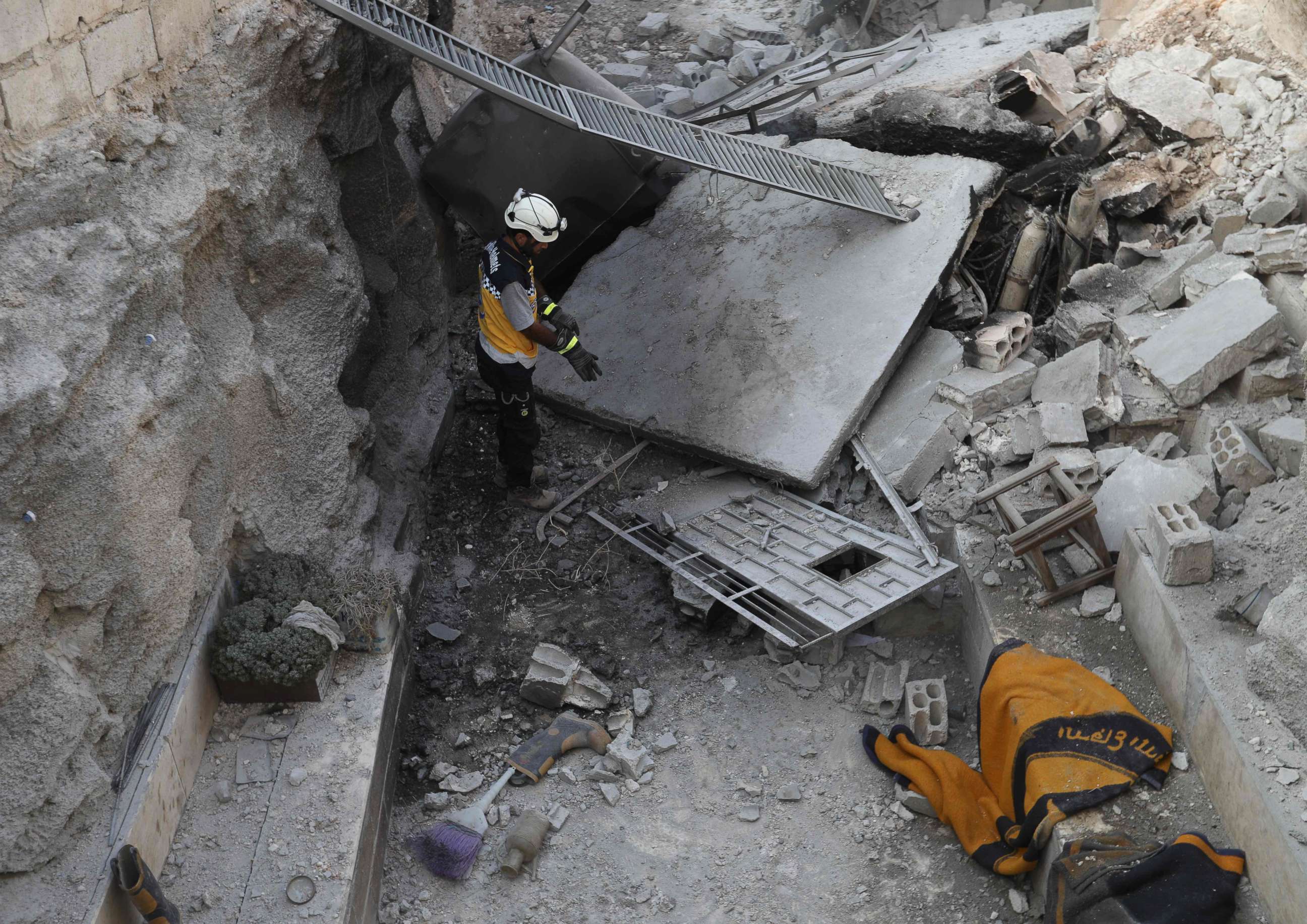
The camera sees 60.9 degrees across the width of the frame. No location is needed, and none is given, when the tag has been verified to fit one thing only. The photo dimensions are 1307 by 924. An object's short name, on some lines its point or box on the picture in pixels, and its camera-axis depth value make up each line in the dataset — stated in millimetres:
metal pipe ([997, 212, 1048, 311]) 6707
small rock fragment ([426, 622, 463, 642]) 5762
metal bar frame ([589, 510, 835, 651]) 5066
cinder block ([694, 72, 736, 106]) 10258
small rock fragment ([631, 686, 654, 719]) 5344
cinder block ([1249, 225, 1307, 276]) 5629
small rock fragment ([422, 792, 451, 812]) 4883
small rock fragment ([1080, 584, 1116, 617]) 4898
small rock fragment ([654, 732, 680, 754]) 5133
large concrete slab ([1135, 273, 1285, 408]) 5363
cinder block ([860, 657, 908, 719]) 5164
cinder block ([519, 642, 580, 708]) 5297
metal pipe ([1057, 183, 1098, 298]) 6746
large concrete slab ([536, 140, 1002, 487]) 6195
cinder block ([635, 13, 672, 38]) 12320
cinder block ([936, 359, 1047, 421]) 6012
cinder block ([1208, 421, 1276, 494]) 4945
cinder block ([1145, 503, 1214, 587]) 4352
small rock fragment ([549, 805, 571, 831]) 4754
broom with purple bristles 4551
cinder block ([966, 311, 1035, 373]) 6113
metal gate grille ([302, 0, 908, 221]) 5223
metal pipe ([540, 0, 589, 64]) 6901
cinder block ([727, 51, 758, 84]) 10859
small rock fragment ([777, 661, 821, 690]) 5371
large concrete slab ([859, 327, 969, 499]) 5902
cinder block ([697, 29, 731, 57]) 11836
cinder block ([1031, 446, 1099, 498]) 5328
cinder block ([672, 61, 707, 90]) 10969
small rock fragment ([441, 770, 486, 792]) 4965
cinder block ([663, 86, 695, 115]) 9781
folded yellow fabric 4152
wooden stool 4844
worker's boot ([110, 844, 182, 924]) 3551
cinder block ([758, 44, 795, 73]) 11008
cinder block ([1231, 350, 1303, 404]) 5289
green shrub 4465
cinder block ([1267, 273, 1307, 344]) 5430
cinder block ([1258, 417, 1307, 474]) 4879
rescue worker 6012
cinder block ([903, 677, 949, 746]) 4961
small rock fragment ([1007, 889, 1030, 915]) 4258
